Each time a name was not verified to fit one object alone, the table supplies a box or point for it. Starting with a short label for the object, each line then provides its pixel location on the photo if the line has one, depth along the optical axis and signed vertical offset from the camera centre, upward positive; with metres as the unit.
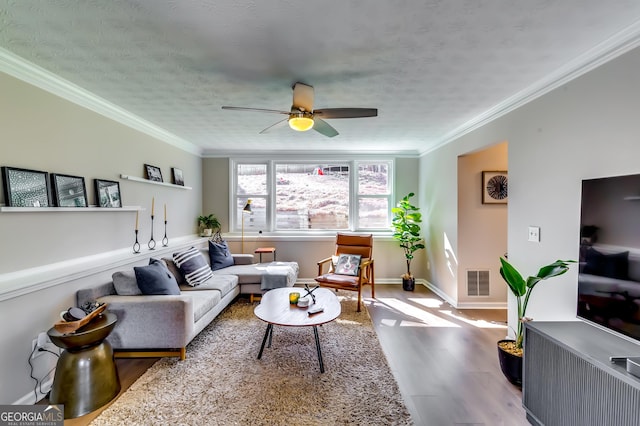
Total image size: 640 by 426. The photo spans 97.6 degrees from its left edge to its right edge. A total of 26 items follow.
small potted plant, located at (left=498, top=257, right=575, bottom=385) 2.16 -1.10
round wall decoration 3.81 +0.29
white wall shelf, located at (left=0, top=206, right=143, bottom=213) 1.89 -0.02
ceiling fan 2.33 +0.81
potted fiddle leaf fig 4.66 -0.40
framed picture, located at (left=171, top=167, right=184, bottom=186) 4.19 +0.46
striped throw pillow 3.44 -0.76
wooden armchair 3.76 -0.88
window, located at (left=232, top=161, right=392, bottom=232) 5.31 +0.22
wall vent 3.84 -1.01
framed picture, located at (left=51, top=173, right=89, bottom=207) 2.29 +0.13
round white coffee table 2.39 -0.97
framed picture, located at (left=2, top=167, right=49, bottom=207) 1.93 +0.14
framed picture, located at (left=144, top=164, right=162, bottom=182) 3.55 +0.44
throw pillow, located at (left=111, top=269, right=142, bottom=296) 2.58 -0.72
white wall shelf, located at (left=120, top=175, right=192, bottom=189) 3.08 +0.31
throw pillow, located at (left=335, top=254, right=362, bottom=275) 4.13 -0.85
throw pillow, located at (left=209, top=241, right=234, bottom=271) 4.27 -0.76
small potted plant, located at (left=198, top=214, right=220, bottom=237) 5.03 -0.31
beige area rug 1.84 -1.38
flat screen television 1.49 -0.26
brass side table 1.87 -1.15
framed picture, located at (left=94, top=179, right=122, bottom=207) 2.73 +0.13
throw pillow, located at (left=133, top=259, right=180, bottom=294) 2.61 -0.70
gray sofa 2.41 -0.98
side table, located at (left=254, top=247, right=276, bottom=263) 4.69 -0.73
